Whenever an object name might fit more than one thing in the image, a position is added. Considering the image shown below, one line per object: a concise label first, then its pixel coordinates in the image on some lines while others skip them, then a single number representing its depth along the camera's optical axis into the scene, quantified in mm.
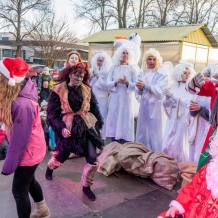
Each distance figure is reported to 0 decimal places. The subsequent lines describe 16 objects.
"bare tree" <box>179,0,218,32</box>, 25656
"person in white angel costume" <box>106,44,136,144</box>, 4898
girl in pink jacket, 2109
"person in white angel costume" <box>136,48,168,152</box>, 4359
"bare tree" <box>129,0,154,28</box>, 24627
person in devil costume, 3057
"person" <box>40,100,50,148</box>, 5004
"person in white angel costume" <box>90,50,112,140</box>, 5285
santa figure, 1503
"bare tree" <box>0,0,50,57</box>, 21078
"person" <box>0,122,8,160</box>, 3853
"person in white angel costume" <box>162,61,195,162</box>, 4027
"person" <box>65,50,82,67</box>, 4262
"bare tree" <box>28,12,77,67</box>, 21219
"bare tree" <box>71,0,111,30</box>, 24173
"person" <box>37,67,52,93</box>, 7214
